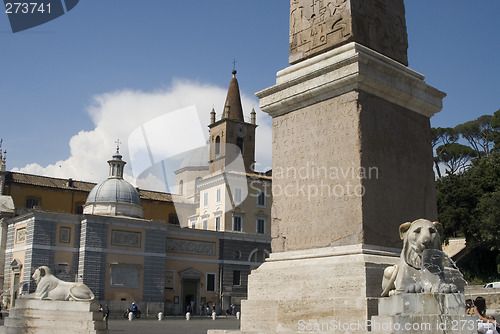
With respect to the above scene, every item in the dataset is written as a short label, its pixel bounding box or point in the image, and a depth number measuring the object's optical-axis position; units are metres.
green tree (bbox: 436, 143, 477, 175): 58.19
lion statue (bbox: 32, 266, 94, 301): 12.54
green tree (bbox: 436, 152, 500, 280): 35.59
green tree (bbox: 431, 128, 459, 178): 61.94
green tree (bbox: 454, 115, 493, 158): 59.09
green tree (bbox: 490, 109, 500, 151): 48.09
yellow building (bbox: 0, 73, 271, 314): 36.69
